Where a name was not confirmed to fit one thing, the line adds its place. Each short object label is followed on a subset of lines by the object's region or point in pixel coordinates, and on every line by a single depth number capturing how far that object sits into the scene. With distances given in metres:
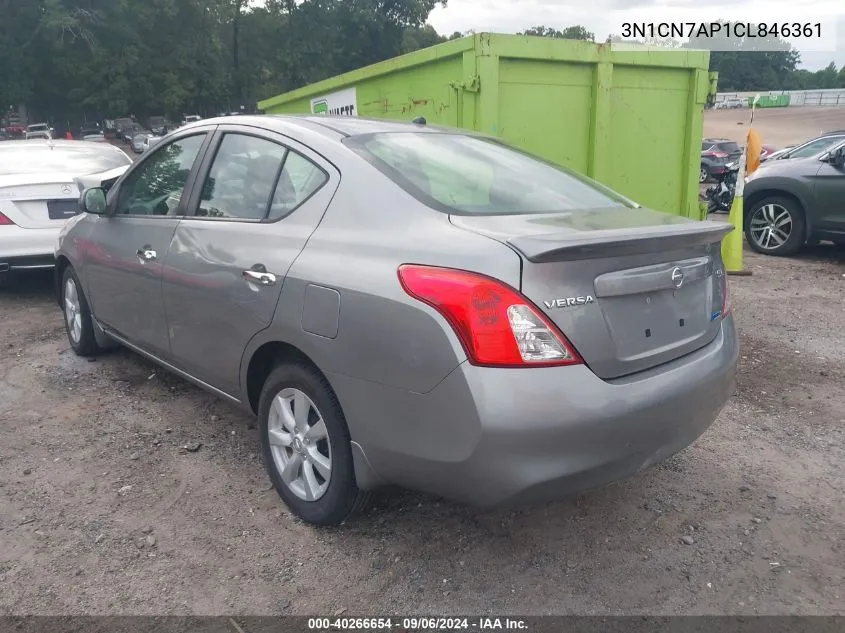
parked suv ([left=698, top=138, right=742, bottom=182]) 20.07
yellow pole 7.45
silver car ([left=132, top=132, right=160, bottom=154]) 35.32
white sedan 6.10
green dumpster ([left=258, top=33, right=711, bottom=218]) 5.27
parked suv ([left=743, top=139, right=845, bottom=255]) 8.06
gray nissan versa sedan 2.14
